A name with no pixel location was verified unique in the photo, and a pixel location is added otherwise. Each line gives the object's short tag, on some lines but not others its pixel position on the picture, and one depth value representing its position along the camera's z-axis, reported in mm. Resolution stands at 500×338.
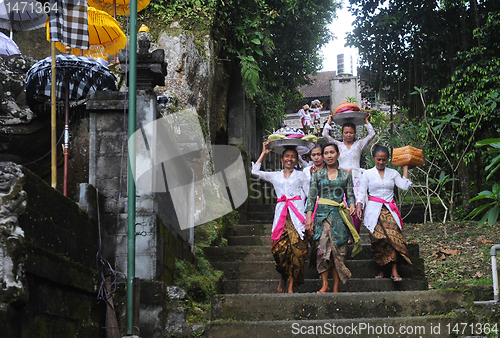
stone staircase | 4871
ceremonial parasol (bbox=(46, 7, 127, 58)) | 7664
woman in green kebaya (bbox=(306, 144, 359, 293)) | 5887
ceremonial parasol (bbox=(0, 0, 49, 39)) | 8586
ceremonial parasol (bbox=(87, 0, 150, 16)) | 8820
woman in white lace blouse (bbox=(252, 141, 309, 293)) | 6043
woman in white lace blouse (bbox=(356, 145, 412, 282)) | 6238
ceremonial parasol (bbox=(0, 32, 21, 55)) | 7363
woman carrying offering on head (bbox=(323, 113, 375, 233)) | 7195
